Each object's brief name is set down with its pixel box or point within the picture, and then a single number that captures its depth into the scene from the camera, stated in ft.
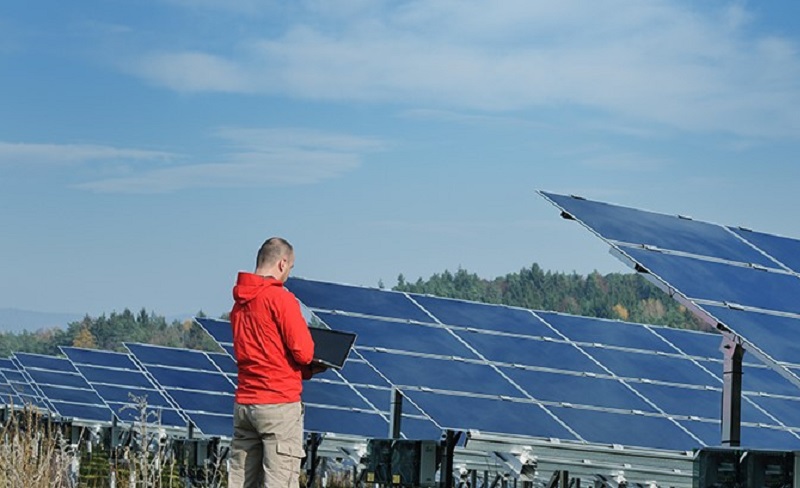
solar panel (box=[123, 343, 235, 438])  73.87
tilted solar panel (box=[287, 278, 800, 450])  47.67
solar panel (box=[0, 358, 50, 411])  143.23
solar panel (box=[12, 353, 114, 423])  123.65
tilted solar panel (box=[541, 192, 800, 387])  34.65
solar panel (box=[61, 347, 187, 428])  100.12
